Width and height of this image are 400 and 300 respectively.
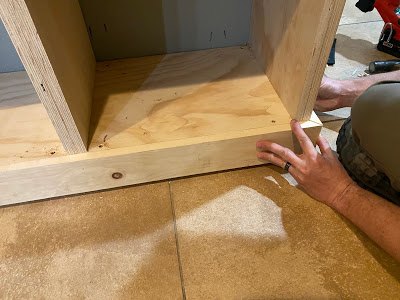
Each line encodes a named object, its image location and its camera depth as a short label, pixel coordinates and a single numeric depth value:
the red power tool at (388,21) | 0.96
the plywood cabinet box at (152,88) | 0.56
